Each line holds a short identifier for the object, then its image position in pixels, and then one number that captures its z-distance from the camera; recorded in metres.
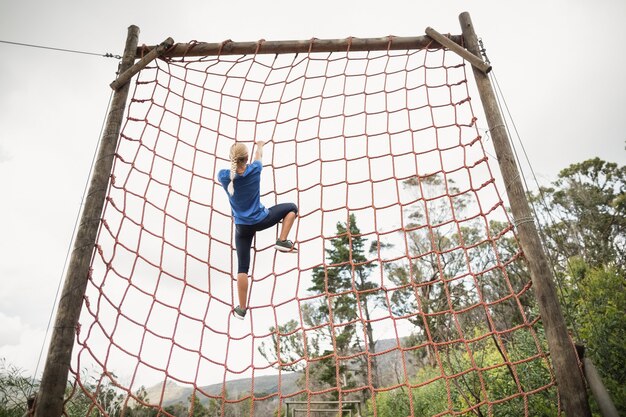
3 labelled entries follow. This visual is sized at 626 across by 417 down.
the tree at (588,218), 13.34
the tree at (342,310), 14.89
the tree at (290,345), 15.66
